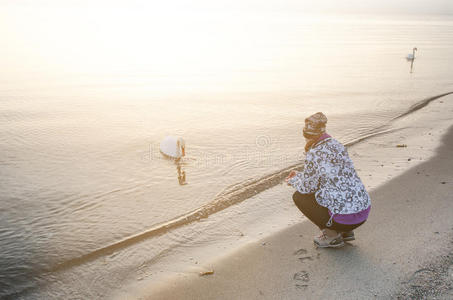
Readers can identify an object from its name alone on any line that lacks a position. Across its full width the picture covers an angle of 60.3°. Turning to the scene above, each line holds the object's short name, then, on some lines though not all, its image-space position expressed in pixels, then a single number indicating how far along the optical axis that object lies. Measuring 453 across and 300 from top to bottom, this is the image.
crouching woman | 4.27
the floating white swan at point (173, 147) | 8.77
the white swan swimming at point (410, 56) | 25.50
